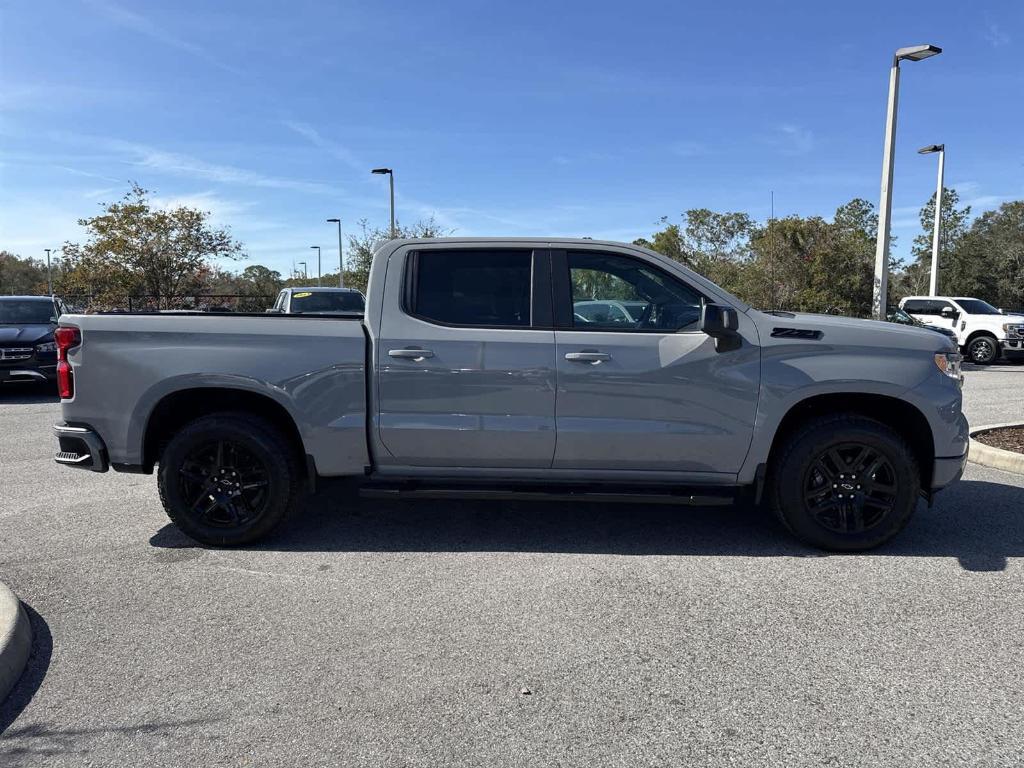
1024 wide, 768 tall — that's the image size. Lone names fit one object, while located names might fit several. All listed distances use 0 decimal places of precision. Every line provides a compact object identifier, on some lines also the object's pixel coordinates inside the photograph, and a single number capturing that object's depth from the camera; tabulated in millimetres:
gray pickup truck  4668
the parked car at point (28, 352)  11680
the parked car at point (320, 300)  15148
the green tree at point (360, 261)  31391
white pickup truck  19109
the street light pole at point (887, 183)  15781
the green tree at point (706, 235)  44738
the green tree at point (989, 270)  42031
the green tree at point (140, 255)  28516
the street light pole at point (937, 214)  24984
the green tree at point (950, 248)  41156
